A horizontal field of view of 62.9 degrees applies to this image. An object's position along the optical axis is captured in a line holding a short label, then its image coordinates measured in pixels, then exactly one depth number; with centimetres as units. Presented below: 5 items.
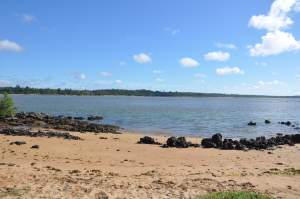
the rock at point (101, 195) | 657
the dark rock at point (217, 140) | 1647
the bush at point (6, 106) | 2570
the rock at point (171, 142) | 1599
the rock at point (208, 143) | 1642
